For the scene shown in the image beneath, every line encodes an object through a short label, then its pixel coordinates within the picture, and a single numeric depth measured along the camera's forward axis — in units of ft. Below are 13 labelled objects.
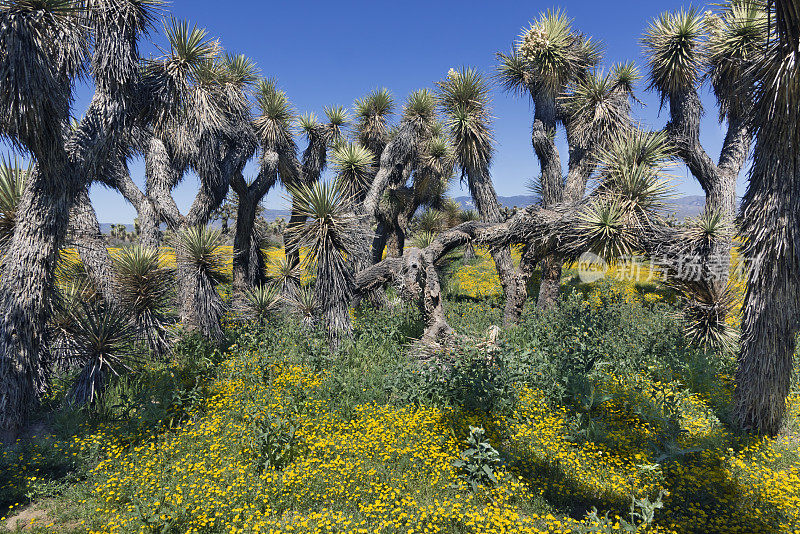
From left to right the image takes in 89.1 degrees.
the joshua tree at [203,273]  29.86
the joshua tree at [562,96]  37.99
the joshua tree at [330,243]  28.99
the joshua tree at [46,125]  17.42
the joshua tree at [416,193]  52.95
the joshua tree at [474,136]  40.22
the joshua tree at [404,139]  46.80
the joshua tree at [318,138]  51.24
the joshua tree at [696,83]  38.96
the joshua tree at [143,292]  27.58
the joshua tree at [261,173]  41.81
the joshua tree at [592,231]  21.94
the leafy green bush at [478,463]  16.92
